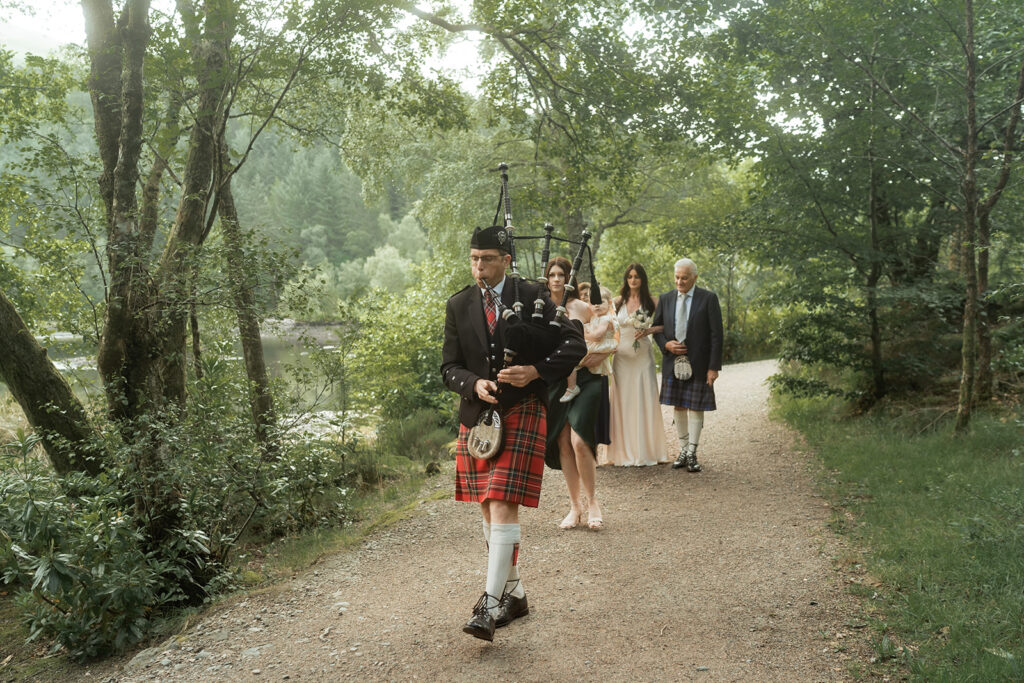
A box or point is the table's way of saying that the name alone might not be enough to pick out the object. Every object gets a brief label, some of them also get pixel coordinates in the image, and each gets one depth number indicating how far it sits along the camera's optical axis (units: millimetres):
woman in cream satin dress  8141
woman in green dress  6328
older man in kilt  7871
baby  6953
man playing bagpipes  4086
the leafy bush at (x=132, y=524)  4945
